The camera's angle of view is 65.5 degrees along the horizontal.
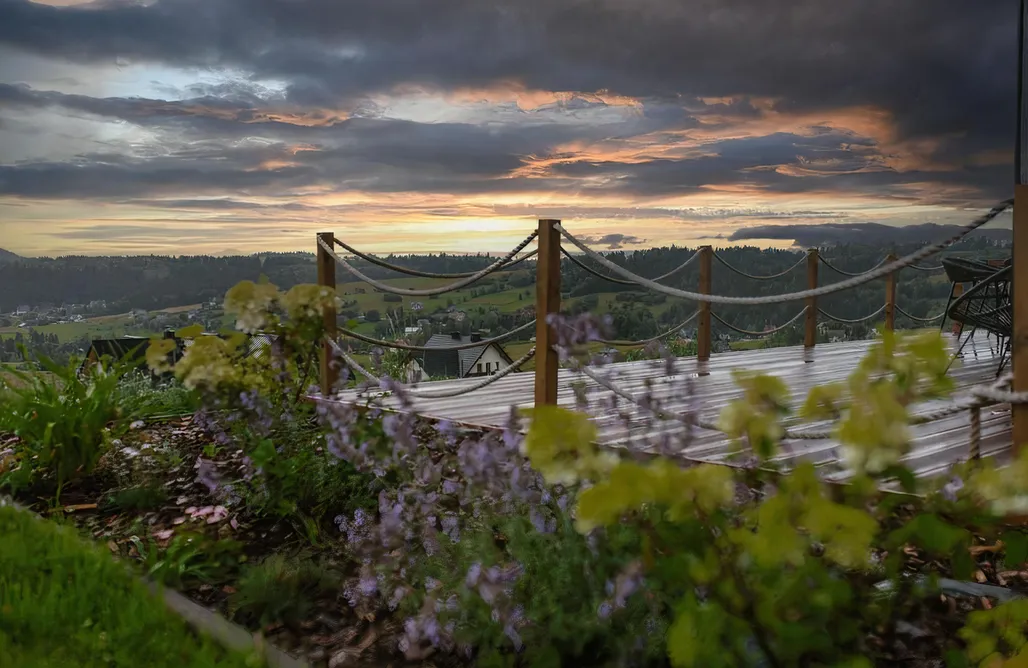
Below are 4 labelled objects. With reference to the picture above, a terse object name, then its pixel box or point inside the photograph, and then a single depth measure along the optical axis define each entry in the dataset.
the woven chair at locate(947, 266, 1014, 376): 5.07
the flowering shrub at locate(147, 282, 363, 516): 3.29
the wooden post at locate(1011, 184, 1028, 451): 2.76
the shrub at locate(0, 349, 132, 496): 3.95
